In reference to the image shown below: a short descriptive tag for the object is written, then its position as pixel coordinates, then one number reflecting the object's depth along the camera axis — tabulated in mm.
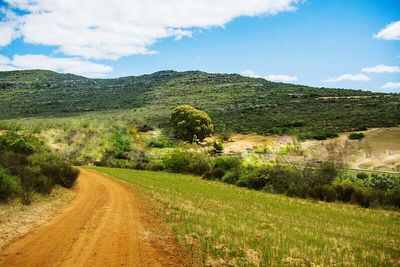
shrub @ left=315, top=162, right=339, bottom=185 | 36844
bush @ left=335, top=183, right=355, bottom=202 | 33531
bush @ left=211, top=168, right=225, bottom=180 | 49284
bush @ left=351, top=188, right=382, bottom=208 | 31766
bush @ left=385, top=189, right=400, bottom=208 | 31328
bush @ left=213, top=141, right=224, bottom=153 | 74144
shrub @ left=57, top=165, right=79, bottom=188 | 28906
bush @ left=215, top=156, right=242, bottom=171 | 48781
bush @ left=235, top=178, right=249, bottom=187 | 42012
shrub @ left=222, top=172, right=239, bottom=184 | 45219
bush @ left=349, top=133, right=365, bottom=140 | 65331
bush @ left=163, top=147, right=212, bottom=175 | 54219
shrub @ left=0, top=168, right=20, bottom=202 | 18422
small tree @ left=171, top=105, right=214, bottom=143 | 87125
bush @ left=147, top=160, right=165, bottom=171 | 60000
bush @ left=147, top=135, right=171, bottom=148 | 82062
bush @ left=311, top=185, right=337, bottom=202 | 34000
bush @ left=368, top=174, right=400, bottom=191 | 33547
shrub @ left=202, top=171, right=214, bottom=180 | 49781
